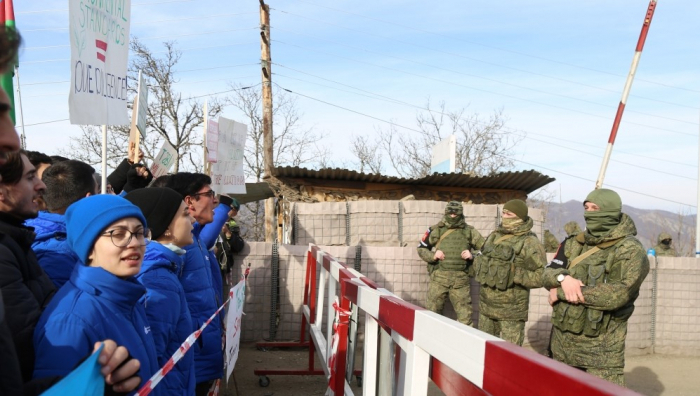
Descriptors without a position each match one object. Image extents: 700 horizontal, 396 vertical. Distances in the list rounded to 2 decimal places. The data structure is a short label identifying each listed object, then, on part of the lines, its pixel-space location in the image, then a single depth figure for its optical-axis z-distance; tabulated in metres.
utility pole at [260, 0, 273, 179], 19.19
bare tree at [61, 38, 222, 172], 31.33
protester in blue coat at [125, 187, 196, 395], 3.14
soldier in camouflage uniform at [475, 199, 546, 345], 7.24
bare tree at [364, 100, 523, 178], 37.28
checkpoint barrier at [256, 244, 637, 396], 1.30
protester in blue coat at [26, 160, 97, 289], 2.97
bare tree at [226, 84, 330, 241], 36.25
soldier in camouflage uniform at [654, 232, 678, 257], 14.33
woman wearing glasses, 2.13
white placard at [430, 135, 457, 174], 14.54
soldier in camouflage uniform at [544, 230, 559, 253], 12.25
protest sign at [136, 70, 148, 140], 6.51
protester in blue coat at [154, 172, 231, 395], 4.12
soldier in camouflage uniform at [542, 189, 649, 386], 4.75
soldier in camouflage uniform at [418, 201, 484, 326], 9.27
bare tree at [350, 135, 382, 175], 40.66
